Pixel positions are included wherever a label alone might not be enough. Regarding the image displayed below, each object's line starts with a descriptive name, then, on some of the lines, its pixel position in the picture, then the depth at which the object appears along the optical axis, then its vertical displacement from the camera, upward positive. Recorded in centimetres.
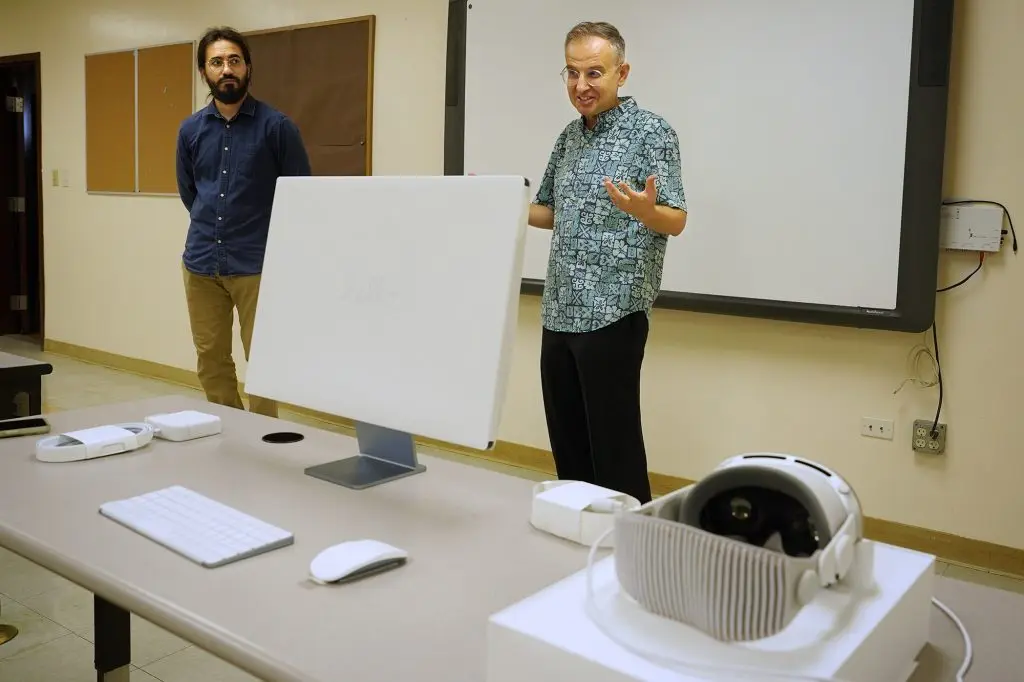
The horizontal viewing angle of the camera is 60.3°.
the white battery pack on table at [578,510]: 109 -33
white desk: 82 -37
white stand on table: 66 -31
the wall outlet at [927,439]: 270 -56
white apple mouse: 95 -35
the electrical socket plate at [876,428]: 278 -55
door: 632 +10
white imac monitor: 116 -9
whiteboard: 264 +40
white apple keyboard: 102 -36
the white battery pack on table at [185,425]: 151 -33
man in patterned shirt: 217 -2
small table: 191 -35
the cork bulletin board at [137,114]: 487 +68
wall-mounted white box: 254 +9
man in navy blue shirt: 300 +19
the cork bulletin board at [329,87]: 404 +71
